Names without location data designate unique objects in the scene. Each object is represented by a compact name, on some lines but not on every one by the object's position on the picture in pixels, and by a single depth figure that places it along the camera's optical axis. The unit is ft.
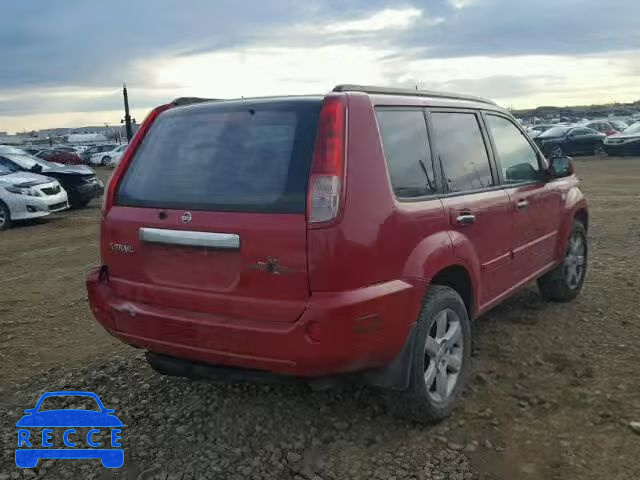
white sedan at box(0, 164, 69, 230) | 40.52
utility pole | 76.07
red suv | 9.40
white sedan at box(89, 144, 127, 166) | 129.53
